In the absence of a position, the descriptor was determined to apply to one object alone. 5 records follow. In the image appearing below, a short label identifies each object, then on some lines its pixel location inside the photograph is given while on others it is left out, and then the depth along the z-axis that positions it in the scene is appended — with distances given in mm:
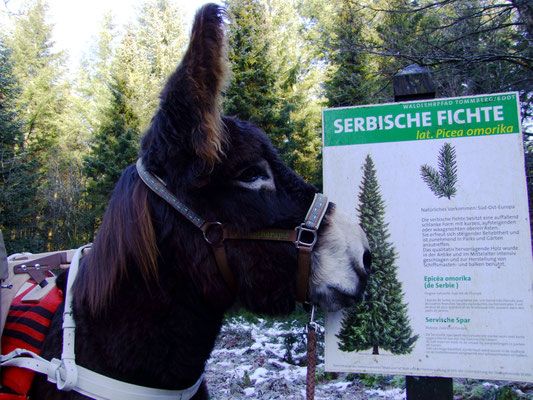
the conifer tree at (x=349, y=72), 10906
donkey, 1554
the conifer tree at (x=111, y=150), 15500
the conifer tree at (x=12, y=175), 13188
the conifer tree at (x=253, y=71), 11352
